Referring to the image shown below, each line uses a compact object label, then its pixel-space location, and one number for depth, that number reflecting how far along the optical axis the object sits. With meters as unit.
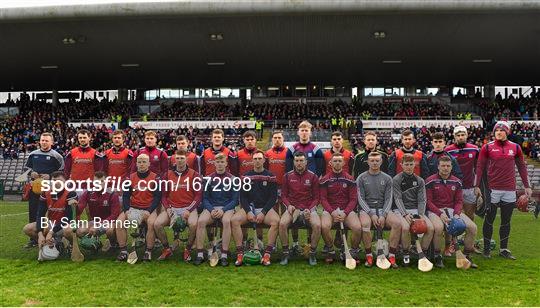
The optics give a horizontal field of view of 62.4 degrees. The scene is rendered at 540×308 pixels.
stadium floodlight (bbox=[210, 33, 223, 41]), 21.55
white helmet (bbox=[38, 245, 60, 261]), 6.55
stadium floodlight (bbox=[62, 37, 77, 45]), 21.86
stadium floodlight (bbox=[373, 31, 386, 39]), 20.98
